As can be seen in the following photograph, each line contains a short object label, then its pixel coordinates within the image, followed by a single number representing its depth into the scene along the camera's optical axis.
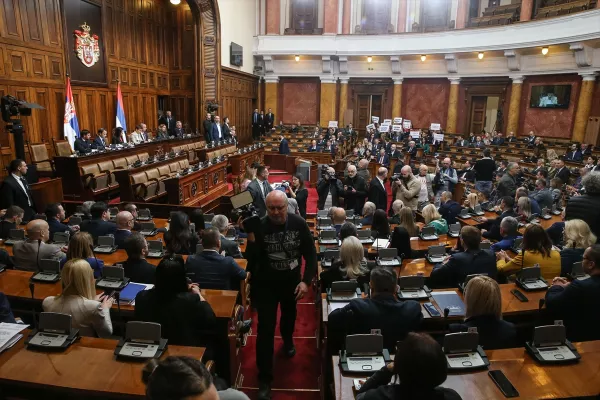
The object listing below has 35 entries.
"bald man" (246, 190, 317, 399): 3.07
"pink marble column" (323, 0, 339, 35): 17.69
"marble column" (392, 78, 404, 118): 18.44
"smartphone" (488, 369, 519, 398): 2.09
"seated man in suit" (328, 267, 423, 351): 2.62
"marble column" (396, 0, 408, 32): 17.73
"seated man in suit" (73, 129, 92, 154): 8.93
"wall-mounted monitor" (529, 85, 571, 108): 14.27
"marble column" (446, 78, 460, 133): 17.41
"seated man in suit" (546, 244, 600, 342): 2.78
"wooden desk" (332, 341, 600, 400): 2.11
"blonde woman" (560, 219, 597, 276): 3.84
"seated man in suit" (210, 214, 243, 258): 4.36
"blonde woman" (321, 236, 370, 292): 3.52
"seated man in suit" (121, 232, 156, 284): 3.36
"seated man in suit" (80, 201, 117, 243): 4.77
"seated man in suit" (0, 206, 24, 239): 4.88
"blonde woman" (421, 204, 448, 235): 5.52
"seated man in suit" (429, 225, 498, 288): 3.59
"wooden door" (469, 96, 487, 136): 17.23
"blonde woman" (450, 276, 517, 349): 2.50
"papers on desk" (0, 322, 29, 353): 2.33
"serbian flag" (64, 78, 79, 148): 9.66
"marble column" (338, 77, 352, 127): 18.95
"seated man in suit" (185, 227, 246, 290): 3.42
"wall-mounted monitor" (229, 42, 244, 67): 15.27
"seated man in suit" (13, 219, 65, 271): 3.82
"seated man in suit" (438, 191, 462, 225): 6.43
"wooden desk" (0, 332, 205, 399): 2.06
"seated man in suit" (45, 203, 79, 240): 4.74
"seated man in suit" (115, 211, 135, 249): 4.45
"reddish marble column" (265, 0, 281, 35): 17.97
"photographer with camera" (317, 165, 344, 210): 7.25
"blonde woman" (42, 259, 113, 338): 2.66
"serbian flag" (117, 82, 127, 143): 11.48
